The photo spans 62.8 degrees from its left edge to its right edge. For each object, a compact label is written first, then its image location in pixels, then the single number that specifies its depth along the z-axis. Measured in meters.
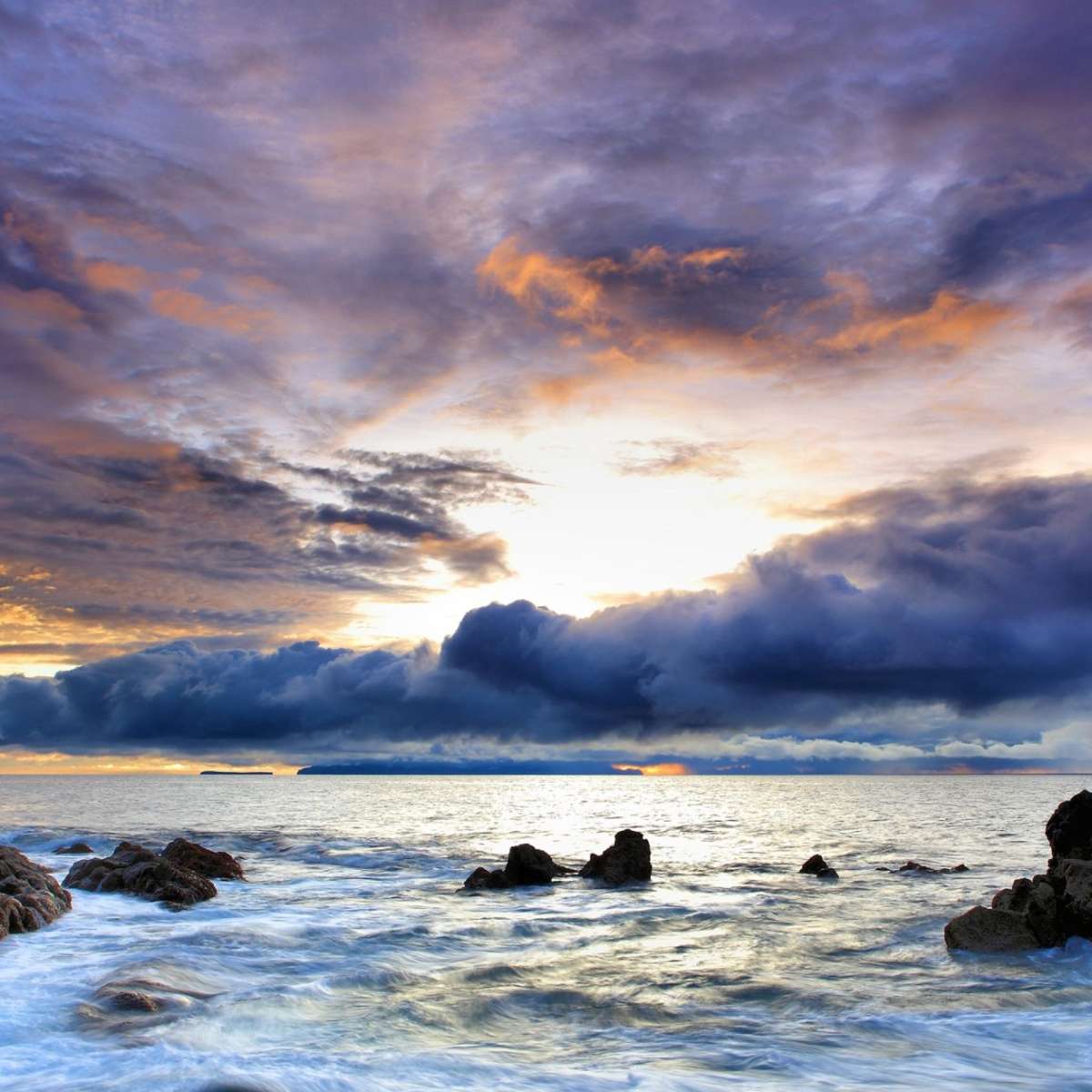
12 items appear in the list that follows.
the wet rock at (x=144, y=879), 31.98
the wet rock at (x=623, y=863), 39.41
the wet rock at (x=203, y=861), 38.19
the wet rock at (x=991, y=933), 22.58
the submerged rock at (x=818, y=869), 41.72
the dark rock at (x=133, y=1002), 16.95
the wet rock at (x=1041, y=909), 22.41
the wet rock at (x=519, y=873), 37.56
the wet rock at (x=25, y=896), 25.03
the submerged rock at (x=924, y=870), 42.10
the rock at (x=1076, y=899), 22.08
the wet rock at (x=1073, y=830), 27.25
